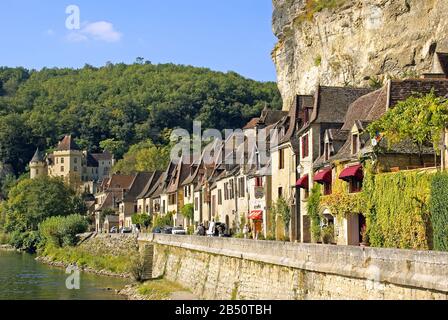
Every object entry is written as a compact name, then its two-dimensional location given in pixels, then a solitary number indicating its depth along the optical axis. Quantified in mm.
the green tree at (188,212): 87100
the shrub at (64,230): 96994
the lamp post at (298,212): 52138
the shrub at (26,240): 112812
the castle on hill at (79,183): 176625
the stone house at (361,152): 38312
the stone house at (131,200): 116500
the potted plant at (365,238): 36256
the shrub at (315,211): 46031
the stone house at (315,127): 49062
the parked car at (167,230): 77294
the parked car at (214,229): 65312
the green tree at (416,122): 33844
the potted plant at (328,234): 43656
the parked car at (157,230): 81438
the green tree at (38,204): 121000
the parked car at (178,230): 72181
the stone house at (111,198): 126375
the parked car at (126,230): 92262
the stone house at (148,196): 107894
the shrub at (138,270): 59719
